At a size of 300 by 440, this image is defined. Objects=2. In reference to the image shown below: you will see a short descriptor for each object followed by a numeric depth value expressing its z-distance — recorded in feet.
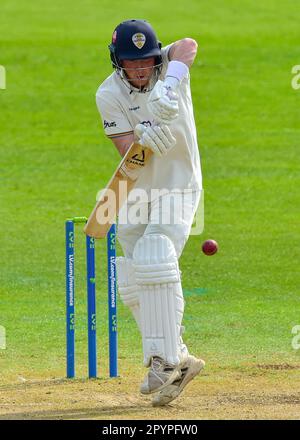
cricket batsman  36.96
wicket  43.47
